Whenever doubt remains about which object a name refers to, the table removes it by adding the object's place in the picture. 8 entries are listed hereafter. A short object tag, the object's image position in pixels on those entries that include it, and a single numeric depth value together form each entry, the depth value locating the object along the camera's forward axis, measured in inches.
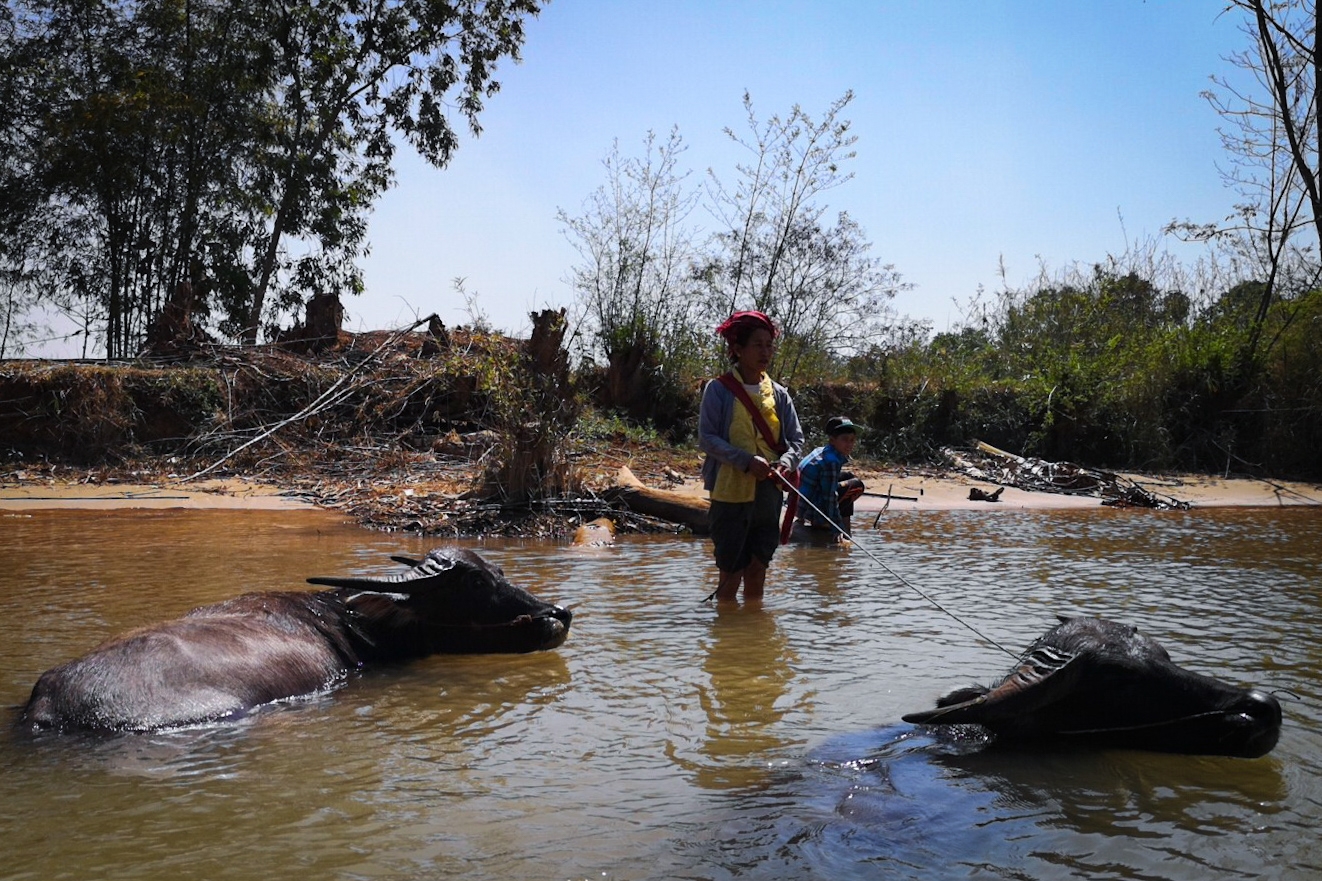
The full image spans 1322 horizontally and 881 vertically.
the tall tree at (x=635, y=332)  593.0
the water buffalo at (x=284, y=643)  145.3
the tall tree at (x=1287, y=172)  570.3
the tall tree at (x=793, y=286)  634.2
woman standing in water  227.9
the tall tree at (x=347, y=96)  645.9
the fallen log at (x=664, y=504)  381.4
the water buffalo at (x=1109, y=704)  135.8
